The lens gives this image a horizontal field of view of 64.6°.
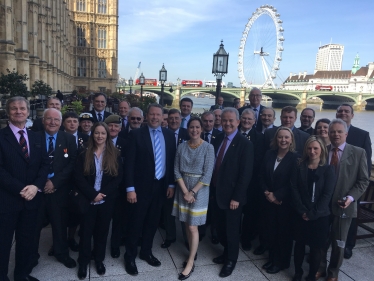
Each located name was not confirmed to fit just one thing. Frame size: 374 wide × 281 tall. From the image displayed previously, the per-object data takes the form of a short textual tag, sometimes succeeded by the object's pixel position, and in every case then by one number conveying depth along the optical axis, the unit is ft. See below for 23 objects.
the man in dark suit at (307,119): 15.30
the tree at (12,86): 38.63
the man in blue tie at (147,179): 11.23
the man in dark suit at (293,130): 13.17
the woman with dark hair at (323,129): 13.30
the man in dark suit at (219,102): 28.87
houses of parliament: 65.31
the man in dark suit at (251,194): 13.23
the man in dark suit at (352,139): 13.15
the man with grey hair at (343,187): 10.93
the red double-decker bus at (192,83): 223.65
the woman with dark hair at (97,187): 10.41
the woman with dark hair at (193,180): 10.90
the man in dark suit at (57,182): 10.55
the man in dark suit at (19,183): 9.08
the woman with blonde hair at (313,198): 10.26
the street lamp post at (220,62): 28.27
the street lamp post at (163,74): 54.54
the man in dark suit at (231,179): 11.21
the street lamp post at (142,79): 66.57
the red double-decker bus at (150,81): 230.93
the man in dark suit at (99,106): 17.38
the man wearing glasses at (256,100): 18.37
